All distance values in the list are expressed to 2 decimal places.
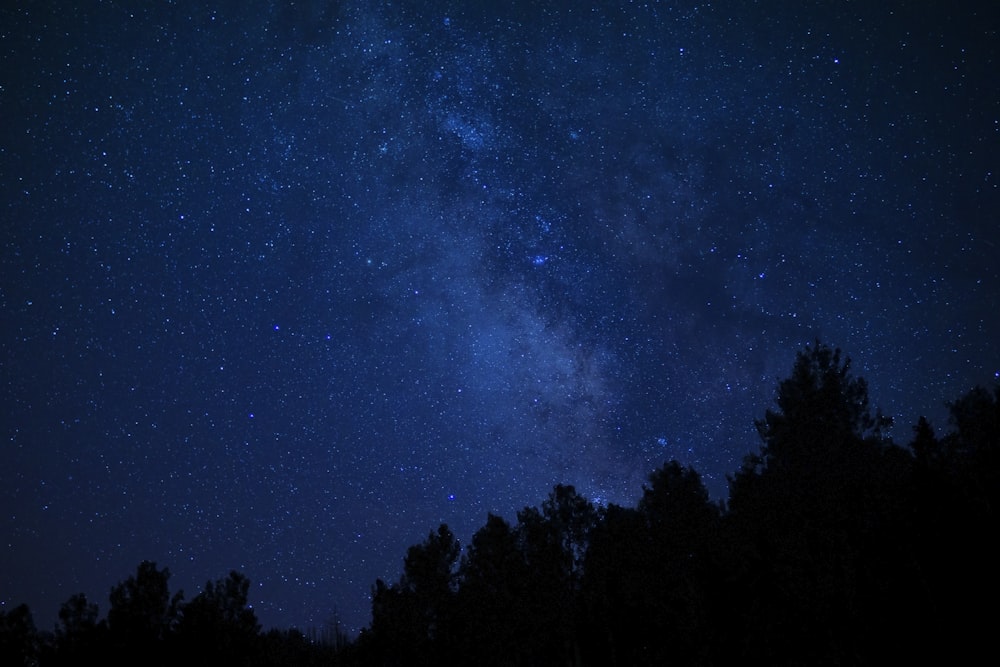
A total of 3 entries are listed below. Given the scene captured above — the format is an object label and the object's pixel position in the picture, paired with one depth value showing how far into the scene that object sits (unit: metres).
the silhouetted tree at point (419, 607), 27.00
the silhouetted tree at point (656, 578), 17.91
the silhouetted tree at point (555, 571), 24.58
